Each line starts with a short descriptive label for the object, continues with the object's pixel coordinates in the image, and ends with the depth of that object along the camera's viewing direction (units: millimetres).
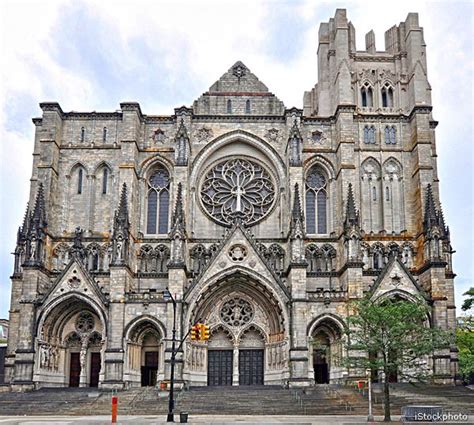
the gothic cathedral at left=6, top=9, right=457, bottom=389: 40656
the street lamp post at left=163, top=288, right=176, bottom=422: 26675
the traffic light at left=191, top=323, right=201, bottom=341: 27156
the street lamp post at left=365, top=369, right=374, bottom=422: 26636
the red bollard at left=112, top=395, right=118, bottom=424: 25067
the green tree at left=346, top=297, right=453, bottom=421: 27531
